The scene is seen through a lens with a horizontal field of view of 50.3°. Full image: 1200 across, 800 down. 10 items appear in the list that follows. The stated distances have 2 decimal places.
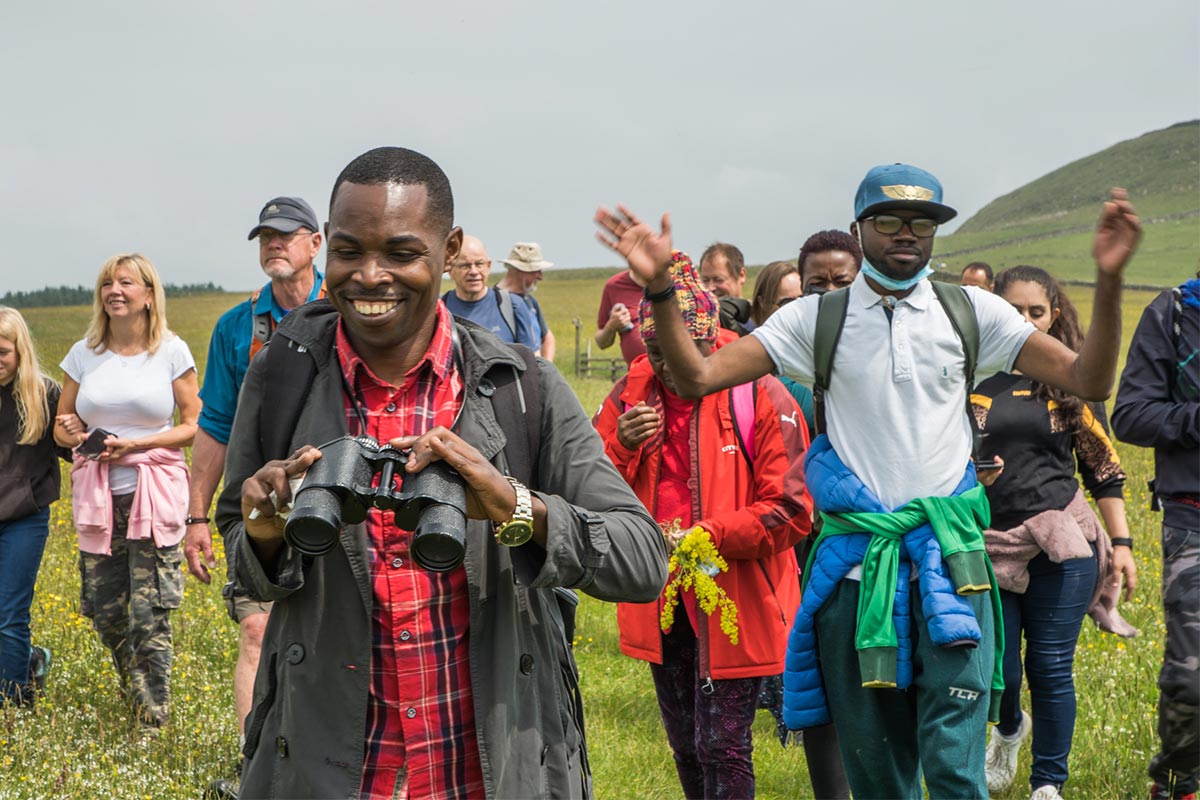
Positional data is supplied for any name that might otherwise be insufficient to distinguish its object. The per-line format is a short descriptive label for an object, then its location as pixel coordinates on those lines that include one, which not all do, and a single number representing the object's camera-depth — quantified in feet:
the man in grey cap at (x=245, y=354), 18.97
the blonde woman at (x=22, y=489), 25.18
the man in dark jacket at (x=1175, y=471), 17.04
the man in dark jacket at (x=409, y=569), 9.09
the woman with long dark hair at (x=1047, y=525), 19.93
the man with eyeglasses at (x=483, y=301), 32.45
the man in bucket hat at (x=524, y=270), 39.58
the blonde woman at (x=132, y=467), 24.67
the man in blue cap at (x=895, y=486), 14.35
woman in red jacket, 17.44
